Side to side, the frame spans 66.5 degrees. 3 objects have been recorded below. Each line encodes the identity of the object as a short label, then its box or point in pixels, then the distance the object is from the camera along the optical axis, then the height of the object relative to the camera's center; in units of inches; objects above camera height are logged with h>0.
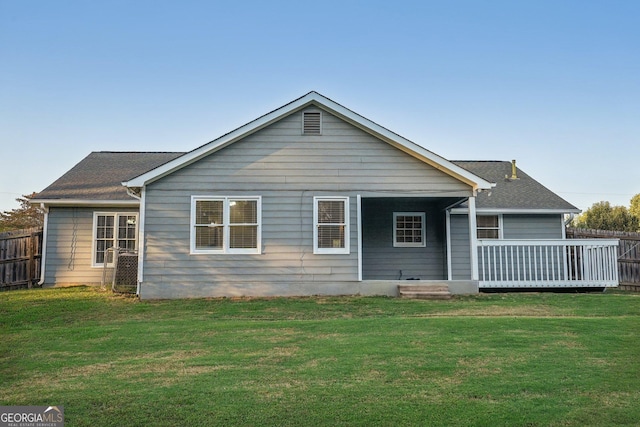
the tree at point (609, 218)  1402.6 +97.9
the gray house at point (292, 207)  484.1 +43.5
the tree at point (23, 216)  1407.0 +100.7
